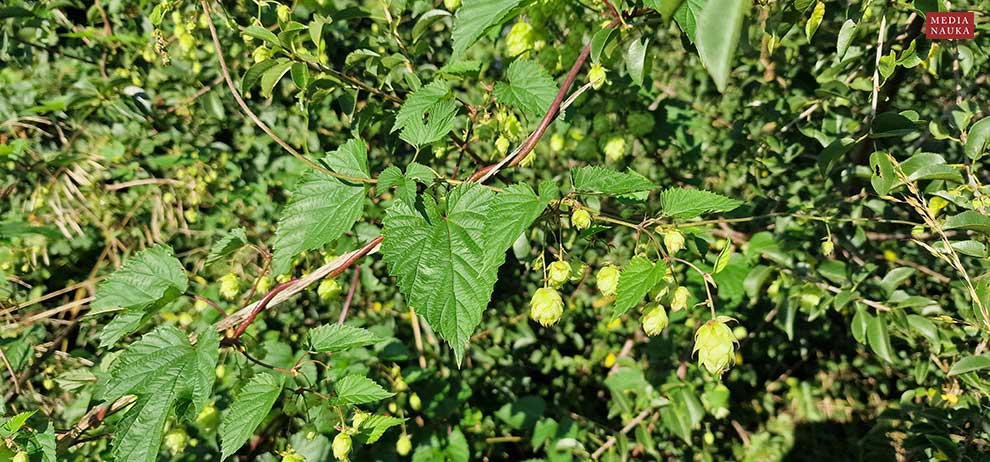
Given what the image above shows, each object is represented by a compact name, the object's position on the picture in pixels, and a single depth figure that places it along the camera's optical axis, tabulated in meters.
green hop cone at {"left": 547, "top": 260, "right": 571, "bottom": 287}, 0.65
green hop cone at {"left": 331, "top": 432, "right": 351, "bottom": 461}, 0.68
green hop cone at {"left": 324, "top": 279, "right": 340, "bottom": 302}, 0.78
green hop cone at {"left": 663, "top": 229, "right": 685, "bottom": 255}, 0.63
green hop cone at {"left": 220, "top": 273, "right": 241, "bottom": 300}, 0.81
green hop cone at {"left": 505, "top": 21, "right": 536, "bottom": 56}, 0.81
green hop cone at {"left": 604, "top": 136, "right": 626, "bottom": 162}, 0.87
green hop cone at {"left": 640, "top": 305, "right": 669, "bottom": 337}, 0.65
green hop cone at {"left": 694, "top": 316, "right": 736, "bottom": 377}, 0.61
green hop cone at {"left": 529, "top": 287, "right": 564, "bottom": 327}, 0.65
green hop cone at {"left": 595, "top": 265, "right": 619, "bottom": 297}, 0.64
